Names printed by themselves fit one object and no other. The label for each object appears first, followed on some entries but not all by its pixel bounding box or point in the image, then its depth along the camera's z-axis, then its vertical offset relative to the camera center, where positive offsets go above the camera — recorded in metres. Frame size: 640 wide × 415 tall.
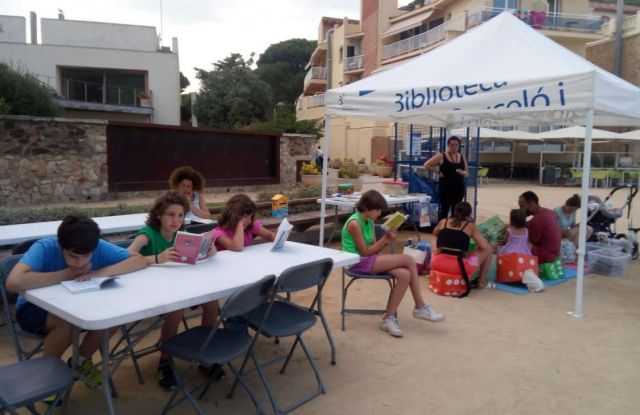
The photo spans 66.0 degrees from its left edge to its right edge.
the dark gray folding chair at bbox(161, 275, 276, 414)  2.36 -0.94
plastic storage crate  5.82 -1.12
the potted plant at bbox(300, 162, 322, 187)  14.38 -0.36
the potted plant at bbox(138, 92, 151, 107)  23.56 +2.96
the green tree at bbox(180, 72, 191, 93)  43.25 +6.97
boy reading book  2.30 -0.55
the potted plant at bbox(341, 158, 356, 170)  24.48 +0.04
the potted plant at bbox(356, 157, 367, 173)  24.58 -0.11
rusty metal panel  11.15 +0.16
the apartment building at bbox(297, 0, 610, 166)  24.92 +7.50
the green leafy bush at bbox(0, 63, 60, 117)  12.62 +1.70
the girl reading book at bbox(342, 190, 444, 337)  3.87 -0.74
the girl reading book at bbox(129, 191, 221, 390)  2.96 -0.47
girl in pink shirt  3.45 -0.44
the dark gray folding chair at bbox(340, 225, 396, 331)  3.90 -0.90
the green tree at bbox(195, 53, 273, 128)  29.77 +3.86
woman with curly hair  4.71 -0.25
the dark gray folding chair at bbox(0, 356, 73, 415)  1.89 -0.91
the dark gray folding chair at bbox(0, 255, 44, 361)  2.60 -0.80
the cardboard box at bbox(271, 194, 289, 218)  6.78 -0.60
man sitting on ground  5.32 -0.68
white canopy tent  4.32 +0.78
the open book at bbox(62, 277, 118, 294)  2.30 -0.60
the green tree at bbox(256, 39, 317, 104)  46.16 +9.53
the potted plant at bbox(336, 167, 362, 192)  12.76 -0.37
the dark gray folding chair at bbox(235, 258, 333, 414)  2.70 -0.93
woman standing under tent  7.06 -0.09
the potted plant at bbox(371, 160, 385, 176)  23.25 -0.14
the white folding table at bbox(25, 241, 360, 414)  2.05 -0.63
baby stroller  6.59 -0.77
